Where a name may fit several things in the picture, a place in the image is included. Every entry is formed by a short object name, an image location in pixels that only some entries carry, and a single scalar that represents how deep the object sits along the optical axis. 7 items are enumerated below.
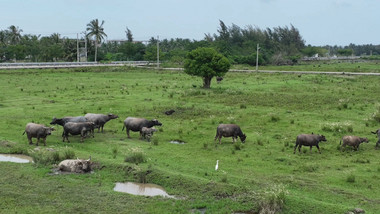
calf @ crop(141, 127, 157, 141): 21.48
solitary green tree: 43.06
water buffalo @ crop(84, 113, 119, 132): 22.95
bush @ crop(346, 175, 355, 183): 14.73
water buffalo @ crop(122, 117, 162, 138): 21.92
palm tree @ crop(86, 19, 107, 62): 97.94
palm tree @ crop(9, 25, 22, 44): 104.22
